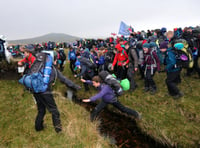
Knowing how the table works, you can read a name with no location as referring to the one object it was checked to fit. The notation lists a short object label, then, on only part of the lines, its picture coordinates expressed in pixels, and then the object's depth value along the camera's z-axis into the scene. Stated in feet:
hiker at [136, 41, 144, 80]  19.46
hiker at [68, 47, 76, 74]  30.52
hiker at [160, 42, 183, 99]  15.61
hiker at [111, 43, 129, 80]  20.16
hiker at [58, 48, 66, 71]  34.46
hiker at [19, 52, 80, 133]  10.63
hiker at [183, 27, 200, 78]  21.43
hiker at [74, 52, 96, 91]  21.39
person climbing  12.72
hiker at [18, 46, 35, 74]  14.84
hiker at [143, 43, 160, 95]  17.83
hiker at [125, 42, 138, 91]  19.16
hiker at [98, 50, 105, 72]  24.70
